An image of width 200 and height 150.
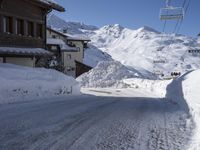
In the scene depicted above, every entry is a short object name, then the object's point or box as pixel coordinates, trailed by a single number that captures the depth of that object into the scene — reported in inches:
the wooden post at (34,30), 526.5
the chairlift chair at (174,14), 586.2
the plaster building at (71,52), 1285.8
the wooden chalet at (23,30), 462.2
